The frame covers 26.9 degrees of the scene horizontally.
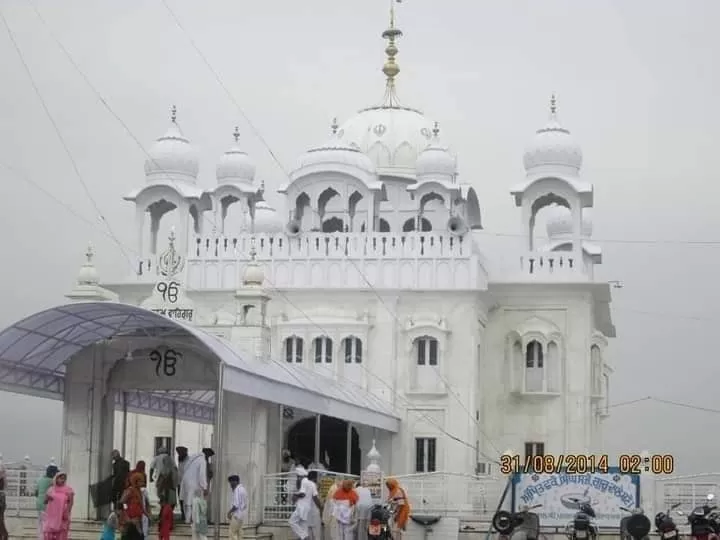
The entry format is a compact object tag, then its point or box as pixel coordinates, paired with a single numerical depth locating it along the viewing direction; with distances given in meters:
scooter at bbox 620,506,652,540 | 19.25
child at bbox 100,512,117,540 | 16.64
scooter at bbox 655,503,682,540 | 18.70
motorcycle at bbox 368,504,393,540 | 18.66
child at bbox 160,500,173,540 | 17.48
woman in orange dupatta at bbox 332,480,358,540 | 18.89
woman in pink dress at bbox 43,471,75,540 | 16.62
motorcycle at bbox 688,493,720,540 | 18.92
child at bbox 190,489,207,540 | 17.45
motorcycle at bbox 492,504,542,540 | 19.42
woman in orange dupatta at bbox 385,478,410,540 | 19.25
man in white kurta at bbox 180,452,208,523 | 18.53
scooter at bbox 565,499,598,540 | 19.67
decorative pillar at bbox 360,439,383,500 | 21.77
